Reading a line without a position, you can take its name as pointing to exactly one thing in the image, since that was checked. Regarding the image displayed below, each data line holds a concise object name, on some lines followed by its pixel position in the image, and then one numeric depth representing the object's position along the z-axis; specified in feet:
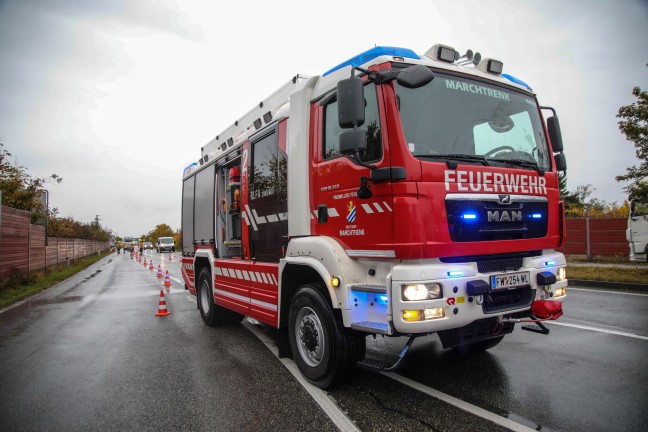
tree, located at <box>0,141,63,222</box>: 64.44
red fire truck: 10.43
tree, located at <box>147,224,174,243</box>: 419.84
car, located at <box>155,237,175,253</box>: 178.70
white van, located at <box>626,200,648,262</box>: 46.83
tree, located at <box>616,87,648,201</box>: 33.55
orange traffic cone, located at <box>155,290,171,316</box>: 26.63
